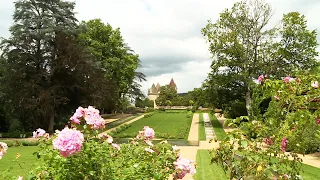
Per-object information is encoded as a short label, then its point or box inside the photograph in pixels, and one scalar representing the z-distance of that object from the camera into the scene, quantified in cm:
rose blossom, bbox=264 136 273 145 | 358
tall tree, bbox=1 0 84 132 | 1895
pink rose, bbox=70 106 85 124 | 274
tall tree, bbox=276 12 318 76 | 2264
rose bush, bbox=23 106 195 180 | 236
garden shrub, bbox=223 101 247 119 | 2459
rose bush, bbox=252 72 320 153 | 317
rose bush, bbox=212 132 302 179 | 296
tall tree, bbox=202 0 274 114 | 2297
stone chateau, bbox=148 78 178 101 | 9227
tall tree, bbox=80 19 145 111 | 3067
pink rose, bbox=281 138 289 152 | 317
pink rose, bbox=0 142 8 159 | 279
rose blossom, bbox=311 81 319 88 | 311
